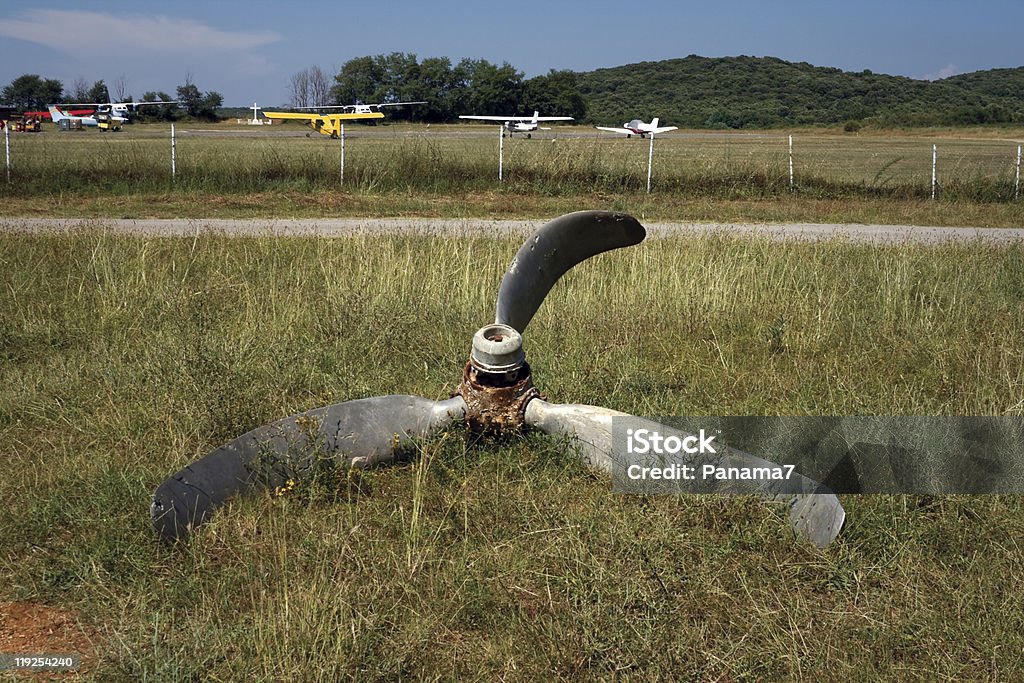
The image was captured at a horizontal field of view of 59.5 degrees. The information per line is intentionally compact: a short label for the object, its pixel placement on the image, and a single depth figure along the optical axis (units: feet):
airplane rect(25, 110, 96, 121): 230.31
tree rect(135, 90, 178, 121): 308.05
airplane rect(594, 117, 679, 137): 186.60
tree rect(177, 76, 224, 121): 330.13
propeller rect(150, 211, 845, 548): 13.44
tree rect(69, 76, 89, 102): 378.12
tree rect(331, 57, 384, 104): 388.16
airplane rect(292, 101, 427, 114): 213.05
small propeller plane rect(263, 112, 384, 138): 175.52
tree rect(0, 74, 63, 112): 380.17
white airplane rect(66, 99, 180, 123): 253.03
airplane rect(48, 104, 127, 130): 214.79
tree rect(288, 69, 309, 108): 419.95
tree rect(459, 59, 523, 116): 356.38
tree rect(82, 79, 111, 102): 374.86
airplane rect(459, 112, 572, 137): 193.57
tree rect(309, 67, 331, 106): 416.87
